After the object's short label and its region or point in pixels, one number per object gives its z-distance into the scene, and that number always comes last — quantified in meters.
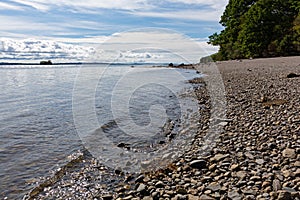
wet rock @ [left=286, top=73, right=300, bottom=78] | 16.27
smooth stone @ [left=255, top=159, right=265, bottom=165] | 5.12
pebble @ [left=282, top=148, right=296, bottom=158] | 5.19
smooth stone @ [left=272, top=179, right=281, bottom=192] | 4.18
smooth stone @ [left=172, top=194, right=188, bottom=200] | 4.37
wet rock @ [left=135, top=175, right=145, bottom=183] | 5.29
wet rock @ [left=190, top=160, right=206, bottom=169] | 5.43
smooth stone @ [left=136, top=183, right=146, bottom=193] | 4.81
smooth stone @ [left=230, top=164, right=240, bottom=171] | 5.07
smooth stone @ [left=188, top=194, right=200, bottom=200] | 4.32
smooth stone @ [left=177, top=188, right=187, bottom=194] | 4.55
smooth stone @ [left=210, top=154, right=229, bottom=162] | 5.60
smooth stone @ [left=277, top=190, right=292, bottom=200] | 3.88
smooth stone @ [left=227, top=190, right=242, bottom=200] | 4.15
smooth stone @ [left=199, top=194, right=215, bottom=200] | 4.22
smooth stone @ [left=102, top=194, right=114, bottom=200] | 4.79
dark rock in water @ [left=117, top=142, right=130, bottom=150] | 7.65
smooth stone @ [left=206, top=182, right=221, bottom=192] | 4.49
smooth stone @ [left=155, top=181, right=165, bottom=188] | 4.88
